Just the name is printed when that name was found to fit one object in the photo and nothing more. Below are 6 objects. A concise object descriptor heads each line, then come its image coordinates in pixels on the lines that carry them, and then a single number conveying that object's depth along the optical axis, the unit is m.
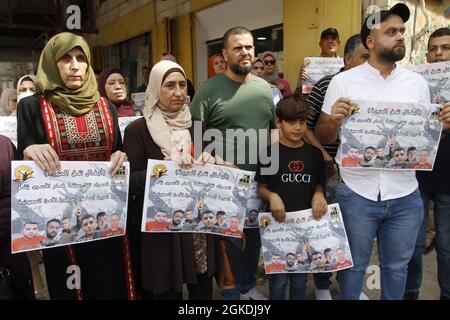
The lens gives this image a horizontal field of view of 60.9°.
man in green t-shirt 2.66
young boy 2.41
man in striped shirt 2.80
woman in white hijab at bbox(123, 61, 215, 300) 2.19
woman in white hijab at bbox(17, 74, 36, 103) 3.88
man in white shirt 2.20
